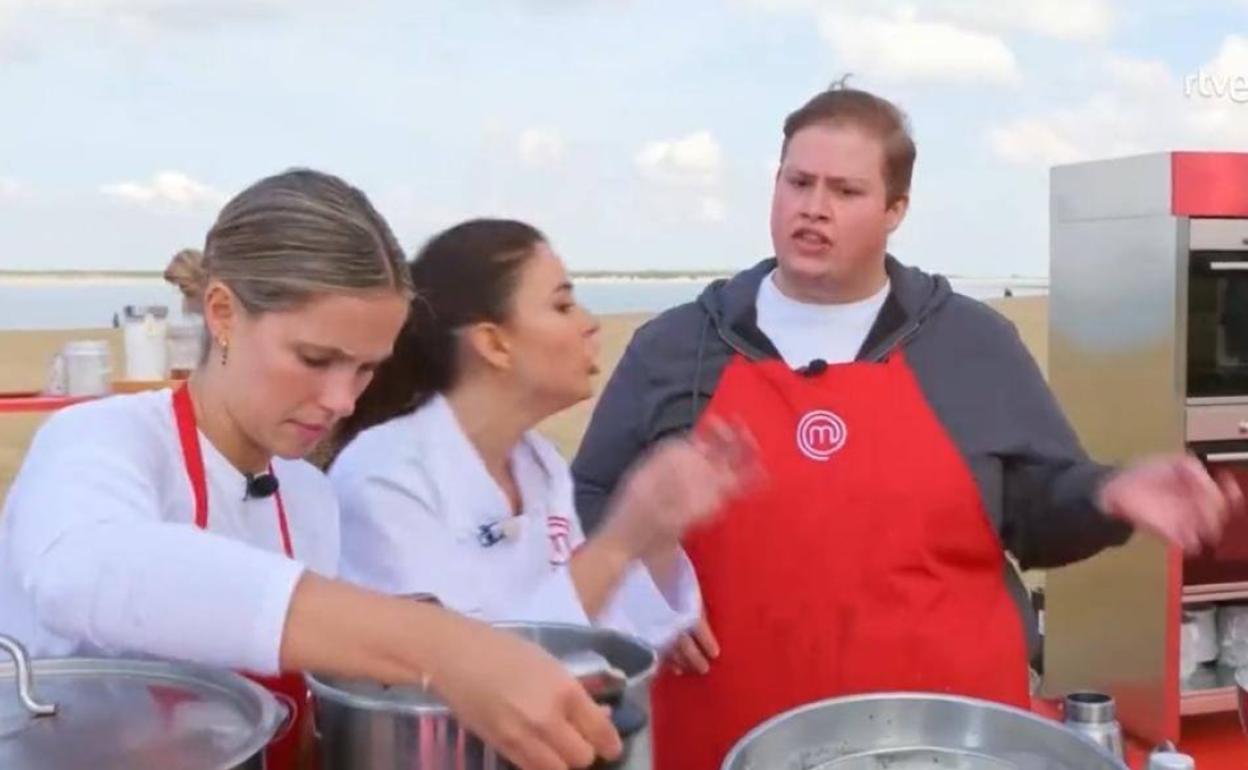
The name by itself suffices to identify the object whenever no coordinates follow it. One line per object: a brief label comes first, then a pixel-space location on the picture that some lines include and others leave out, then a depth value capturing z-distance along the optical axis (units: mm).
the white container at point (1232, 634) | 3793
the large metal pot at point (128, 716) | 837
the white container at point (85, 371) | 4270
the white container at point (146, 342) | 4410
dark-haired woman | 1362
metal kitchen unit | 3465
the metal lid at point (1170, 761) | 1194
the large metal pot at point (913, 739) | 983
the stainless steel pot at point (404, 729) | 819
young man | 1847
